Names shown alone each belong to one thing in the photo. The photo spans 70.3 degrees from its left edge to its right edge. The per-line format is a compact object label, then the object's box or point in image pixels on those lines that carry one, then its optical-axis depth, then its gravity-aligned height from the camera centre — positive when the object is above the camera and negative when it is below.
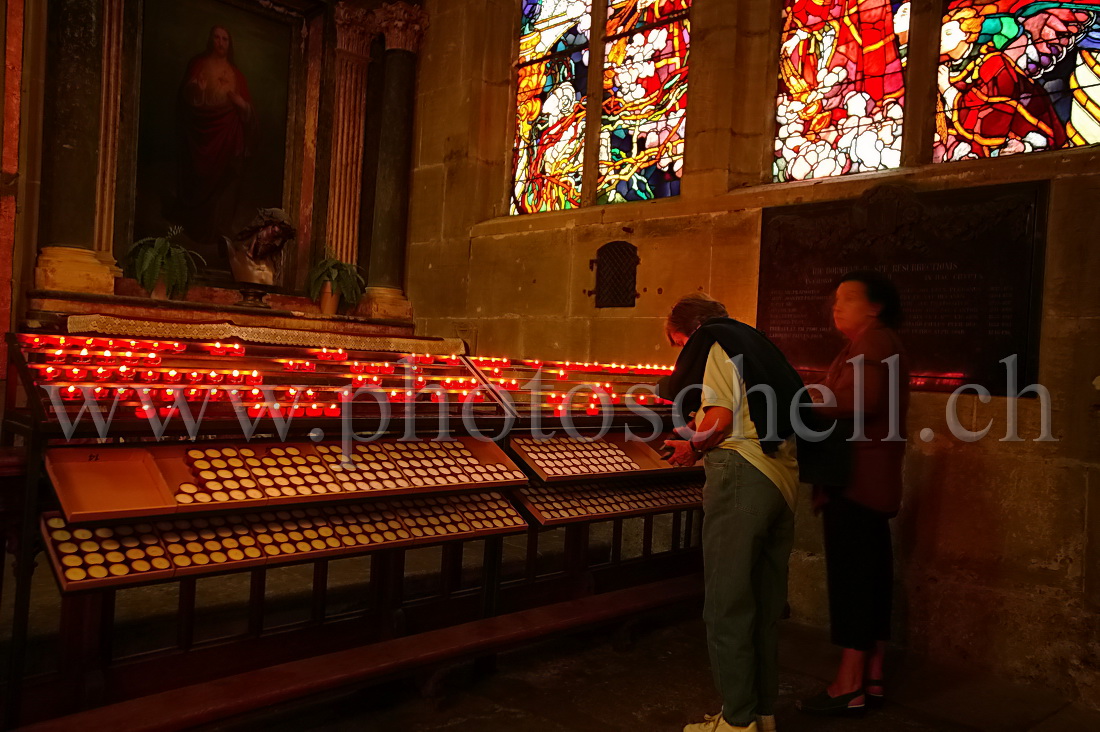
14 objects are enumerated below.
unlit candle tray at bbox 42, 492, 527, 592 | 2.24 -0.63
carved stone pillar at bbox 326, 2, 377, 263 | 8.47 +2.33
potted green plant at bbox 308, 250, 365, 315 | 8.05 +0.73
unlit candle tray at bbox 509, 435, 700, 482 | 3.50 -0.43
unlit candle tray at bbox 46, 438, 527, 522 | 2.31 -0.43
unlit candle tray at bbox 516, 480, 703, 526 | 3.53 -0.65
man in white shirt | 2.62 -0.39
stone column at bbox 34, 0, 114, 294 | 6.41 +1.57
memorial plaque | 3.98 +0.64
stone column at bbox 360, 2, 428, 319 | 8.11 +2.06
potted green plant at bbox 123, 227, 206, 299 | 6.81 +0.68
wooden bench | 2.30 -1.11
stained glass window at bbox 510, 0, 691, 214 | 6.04 +2.23
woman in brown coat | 3.16 -0.42
